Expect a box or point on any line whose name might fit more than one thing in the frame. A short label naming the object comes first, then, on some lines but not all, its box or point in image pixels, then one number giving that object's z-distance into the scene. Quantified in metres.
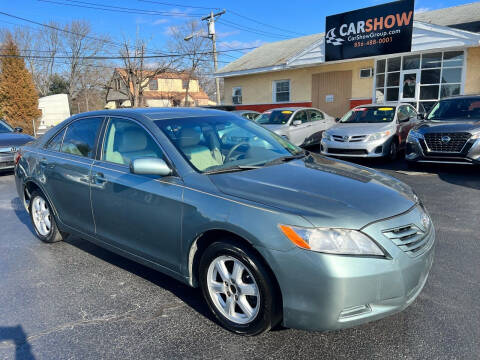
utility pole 26.13
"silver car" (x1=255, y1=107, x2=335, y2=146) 11.28
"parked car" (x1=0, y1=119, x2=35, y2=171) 9.19
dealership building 13.25
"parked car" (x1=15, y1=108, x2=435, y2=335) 2.22
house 50.56
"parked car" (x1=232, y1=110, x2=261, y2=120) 14.57
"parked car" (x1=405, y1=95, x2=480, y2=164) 7.14
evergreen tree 25.06
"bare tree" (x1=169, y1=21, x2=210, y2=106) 35.29
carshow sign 13.59
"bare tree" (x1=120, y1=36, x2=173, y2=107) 33.50
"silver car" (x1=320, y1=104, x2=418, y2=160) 8.95
